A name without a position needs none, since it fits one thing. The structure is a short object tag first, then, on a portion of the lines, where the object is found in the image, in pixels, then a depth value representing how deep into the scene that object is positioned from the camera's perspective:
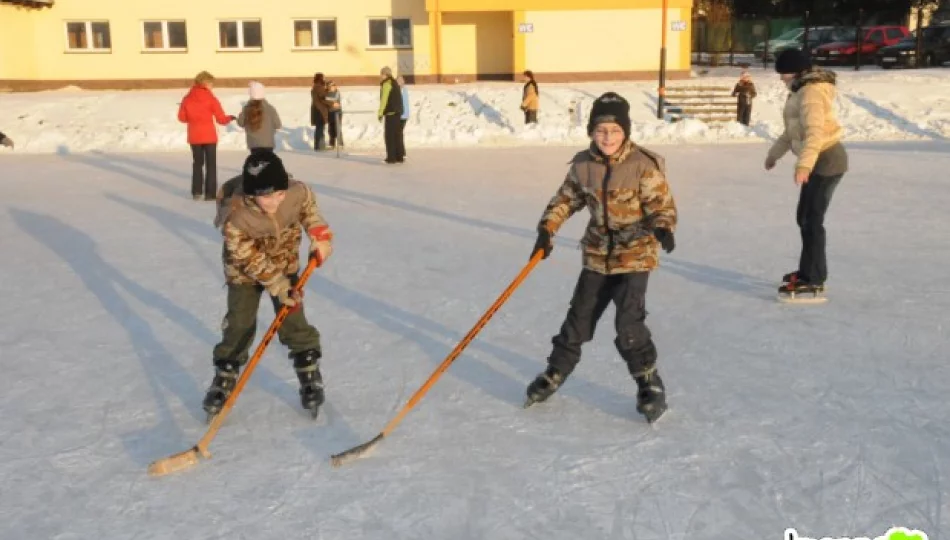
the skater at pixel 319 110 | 16.00
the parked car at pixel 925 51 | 27.16
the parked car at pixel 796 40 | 30.28
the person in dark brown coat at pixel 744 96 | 18.66
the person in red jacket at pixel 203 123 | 10.01
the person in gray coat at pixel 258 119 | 9.87
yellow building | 26.80
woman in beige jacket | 5.41
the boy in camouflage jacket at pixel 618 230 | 3.66
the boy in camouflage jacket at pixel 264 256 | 3.68
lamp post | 19.94
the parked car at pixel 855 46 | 28.69
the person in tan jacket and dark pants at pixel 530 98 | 18.67
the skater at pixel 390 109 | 13.59
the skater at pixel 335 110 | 15.69
